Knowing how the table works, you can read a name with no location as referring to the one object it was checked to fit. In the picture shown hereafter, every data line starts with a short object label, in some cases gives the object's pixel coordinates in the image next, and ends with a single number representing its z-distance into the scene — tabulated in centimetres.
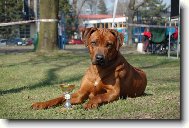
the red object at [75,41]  3489
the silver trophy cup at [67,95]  389
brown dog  398
